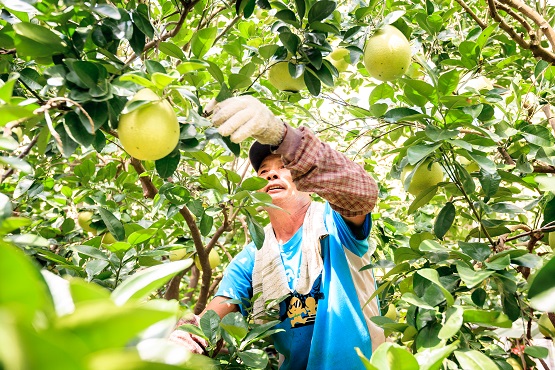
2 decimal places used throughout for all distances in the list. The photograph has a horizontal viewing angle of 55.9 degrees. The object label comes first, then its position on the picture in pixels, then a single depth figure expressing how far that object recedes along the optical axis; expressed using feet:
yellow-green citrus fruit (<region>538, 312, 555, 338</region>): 7.60
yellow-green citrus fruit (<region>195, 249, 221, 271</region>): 9.52
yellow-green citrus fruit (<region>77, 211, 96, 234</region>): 8.91
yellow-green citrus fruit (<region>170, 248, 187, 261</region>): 8.40
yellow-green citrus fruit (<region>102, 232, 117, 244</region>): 8.95
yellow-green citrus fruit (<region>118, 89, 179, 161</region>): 4.30
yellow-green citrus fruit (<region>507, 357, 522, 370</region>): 6.20
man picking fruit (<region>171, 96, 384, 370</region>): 6.21
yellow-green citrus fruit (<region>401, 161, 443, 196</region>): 6.38
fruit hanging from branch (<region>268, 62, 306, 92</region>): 6.25
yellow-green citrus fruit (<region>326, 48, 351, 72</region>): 8.18
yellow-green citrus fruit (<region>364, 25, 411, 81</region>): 6.12
